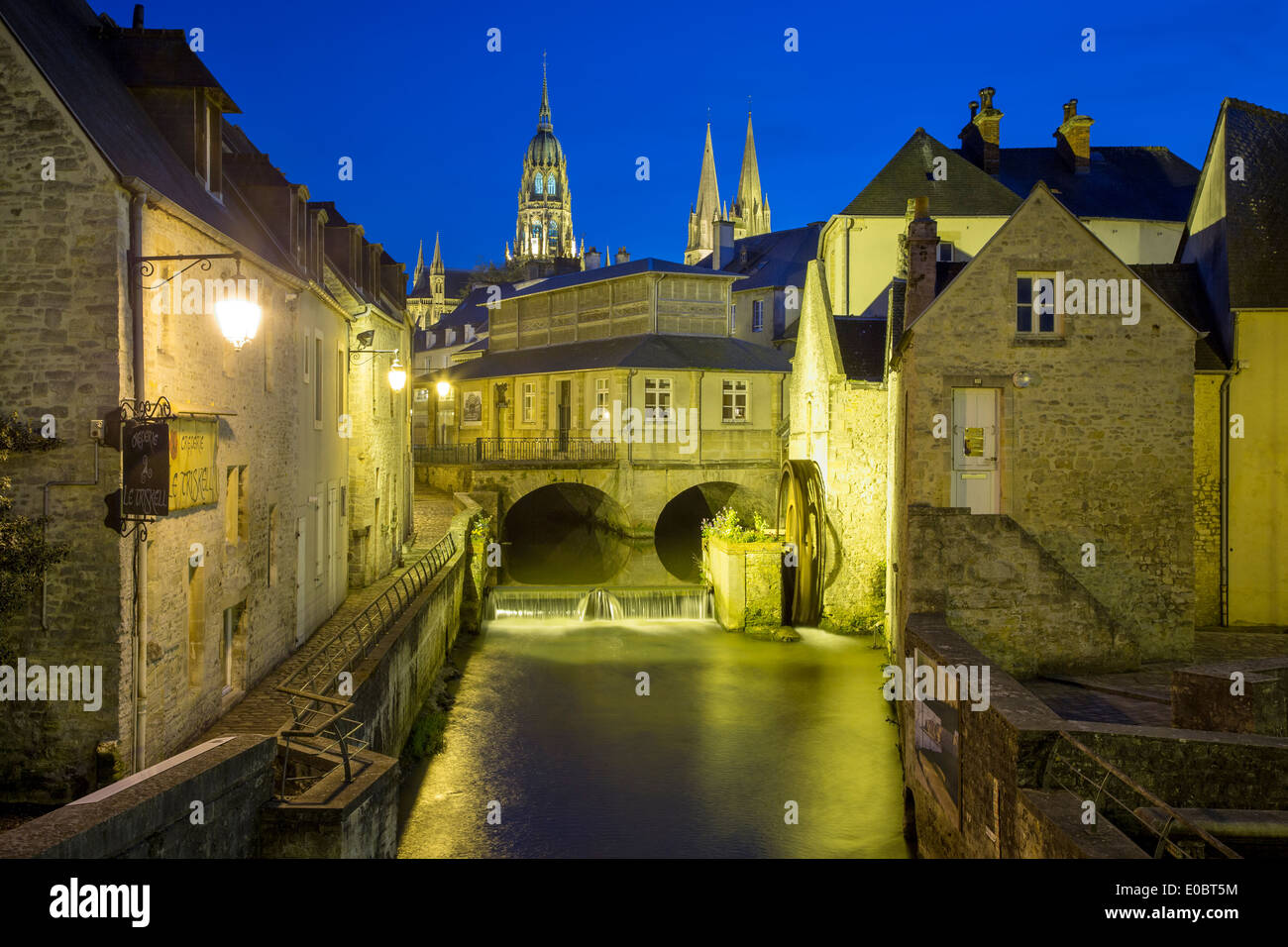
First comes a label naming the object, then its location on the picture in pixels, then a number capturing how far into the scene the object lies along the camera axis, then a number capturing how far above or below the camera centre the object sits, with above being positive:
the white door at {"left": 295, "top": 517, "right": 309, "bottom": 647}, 14.56 -1.76
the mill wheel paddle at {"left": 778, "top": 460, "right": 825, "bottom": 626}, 20.92 -1.67
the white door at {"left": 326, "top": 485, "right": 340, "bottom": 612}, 17.23 -1.57
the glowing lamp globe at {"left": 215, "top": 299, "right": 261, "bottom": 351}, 8.63 +1.19
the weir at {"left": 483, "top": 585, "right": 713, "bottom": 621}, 23.92 -3.45
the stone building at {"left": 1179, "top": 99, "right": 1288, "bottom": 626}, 16.84 +0.47
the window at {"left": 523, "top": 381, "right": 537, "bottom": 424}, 38.91 +2.13
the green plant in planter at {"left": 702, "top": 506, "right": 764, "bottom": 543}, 22.67 -1.65
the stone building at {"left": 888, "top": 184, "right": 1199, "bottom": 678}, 14.30 +0.68
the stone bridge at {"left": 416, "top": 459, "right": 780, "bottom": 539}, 34.28 -0.77
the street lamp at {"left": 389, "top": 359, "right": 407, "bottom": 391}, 18.59 +1.50
